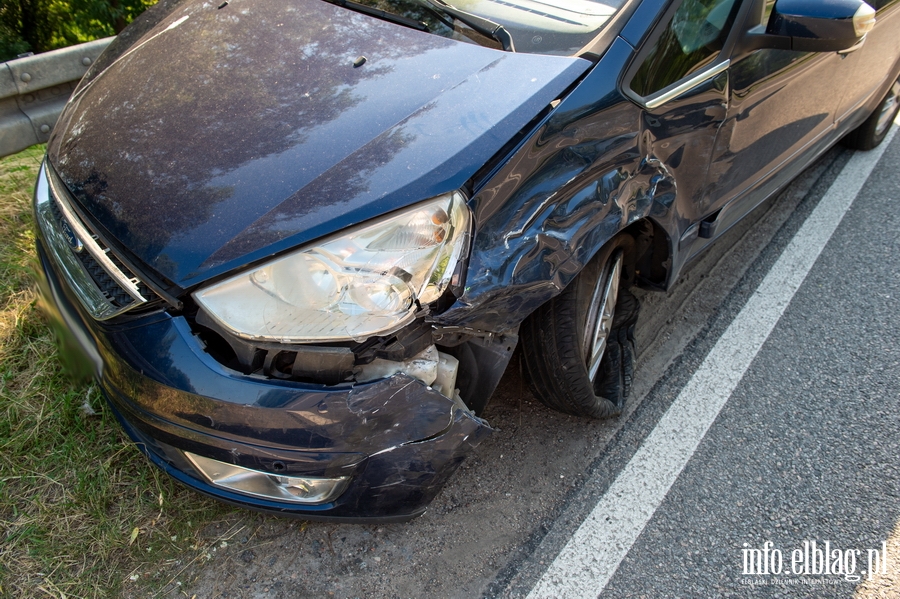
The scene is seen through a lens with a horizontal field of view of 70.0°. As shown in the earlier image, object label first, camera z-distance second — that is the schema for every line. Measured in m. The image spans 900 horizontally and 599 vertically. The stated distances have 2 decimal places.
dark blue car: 1.48
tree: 3.75
